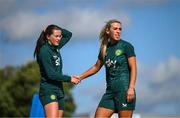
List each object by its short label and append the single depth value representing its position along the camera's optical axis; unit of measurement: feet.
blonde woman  65.46
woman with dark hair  66.80
